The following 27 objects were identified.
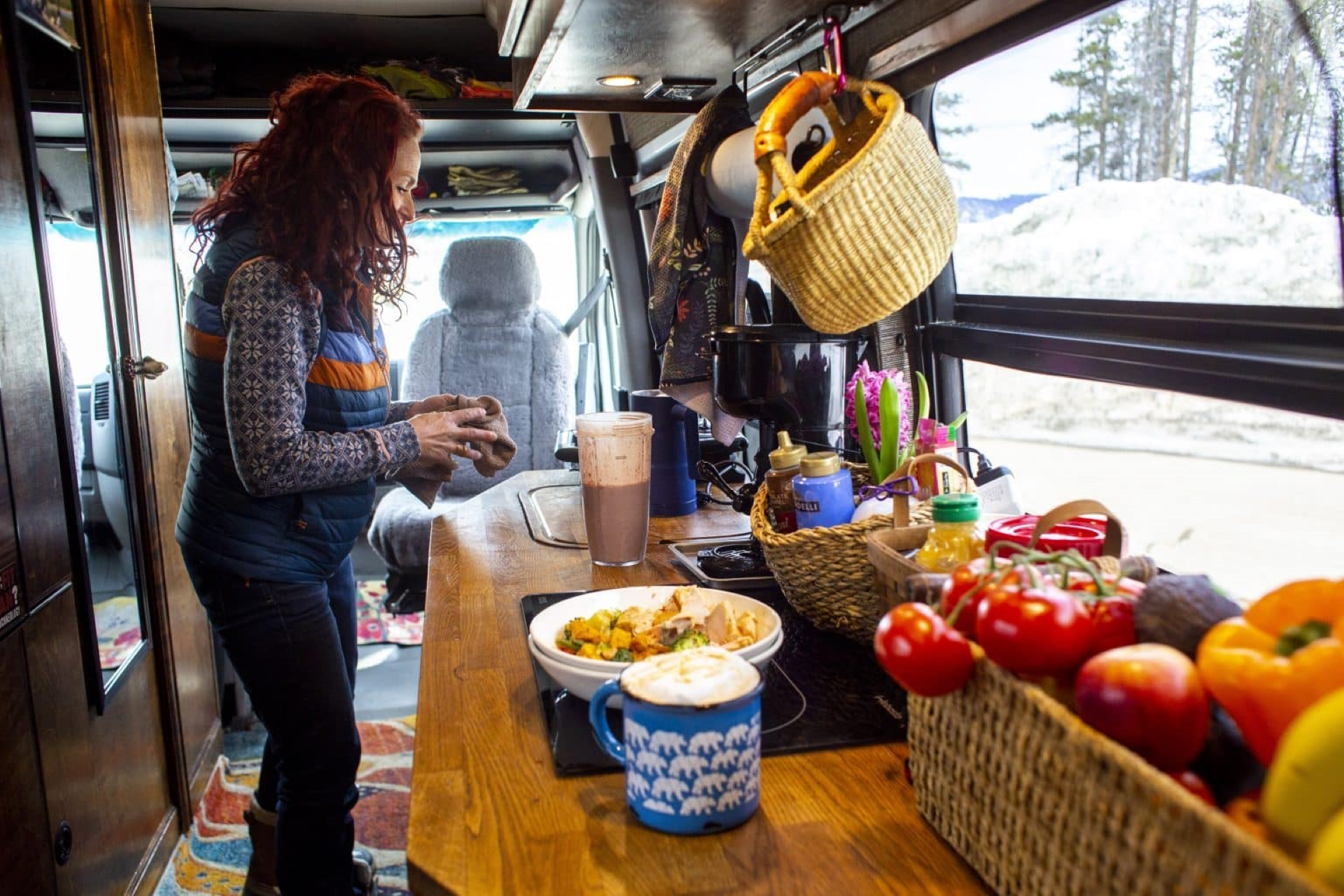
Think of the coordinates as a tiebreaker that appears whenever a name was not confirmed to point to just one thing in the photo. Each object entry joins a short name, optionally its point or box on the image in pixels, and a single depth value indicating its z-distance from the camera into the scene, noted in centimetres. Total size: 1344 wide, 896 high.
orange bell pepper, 56
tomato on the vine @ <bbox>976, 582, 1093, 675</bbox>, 70
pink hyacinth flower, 152
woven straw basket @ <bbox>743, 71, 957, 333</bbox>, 118
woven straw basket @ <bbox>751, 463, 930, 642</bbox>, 123
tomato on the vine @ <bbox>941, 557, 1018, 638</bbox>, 79
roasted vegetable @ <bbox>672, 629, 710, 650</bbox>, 117
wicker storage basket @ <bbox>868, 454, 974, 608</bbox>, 102
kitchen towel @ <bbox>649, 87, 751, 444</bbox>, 205
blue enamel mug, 84
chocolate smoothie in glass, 167
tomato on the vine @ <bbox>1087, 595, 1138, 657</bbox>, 73
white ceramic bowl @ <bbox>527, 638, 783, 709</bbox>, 107
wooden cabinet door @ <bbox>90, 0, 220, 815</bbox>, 251
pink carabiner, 139
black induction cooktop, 104
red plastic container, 103
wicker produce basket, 54
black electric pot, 163
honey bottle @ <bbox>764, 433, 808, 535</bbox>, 140
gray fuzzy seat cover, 390
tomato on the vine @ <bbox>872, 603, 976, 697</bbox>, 75
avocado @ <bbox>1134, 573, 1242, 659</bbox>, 69
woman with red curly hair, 163
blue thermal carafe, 213
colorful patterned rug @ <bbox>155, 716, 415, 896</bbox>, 242
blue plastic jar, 133
